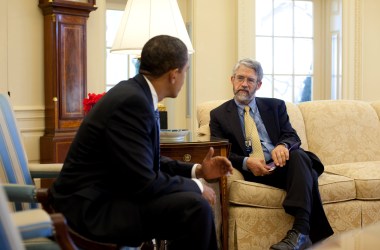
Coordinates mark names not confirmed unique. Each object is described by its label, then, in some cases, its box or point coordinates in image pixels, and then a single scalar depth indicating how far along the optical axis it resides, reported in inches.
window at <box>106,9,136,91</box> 189.9
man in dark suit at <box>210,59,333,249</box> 116.3
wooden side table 115.6
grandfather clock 165.0
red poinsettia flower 117.1
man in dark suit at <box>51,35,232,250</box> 73.5
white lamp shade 117.0
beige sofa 121.0
